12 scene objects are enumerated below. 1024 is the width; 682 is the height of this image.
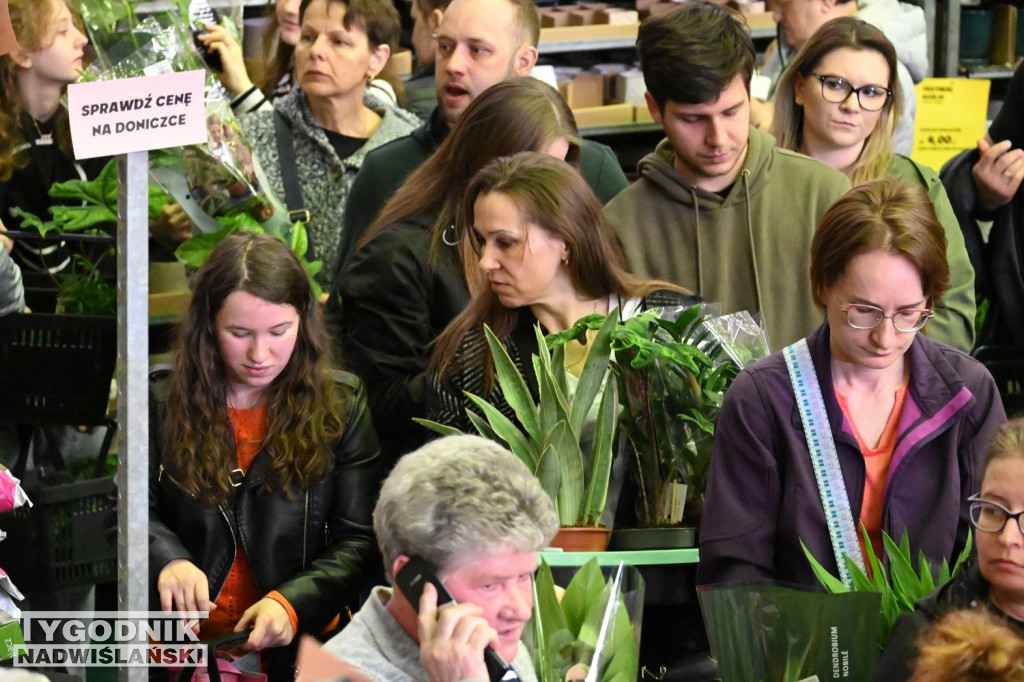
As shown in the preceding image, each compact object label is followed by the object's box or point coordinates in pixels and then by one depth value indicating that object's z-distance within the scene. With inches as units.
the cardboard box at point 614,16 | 440.1
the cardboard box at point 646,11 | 437.7
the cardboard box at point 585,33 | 434.6
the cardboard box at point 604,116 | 423.2
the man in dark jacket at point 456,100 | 289.4
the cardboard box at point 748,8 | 443.8
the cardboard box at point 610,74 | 434.5
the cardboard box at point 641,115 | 428.1
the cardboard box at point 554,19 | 437.7
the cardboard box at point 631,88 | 427.2
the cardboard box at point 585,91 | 426.3
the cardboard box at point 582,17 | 437.7
